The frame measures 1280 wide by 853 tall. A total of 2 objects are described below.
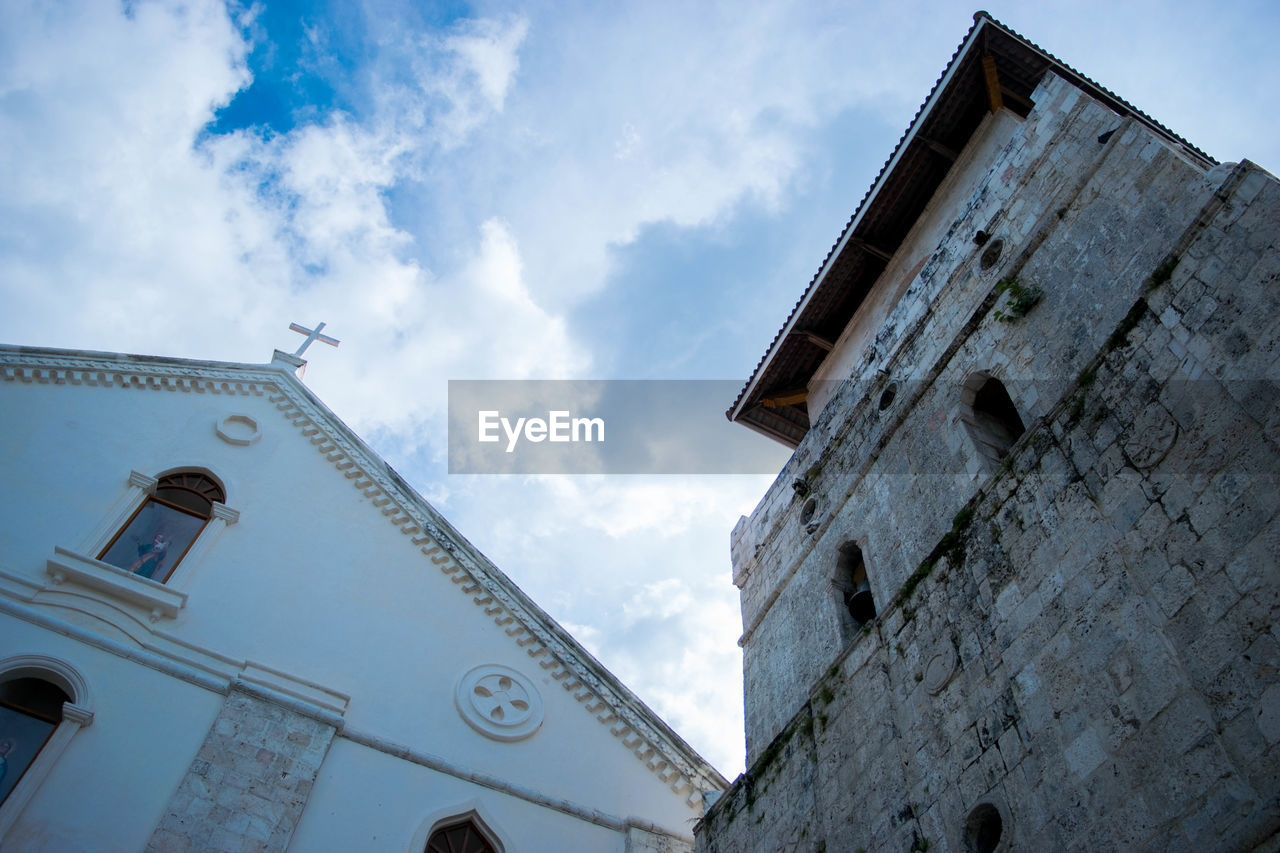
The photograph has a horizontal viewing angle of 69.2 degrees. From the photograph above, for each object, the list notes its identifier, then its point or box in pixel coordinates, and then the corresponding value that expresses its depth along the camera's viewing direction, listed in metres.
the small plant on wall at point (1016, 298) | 8.13
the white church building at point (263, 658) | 8.97
